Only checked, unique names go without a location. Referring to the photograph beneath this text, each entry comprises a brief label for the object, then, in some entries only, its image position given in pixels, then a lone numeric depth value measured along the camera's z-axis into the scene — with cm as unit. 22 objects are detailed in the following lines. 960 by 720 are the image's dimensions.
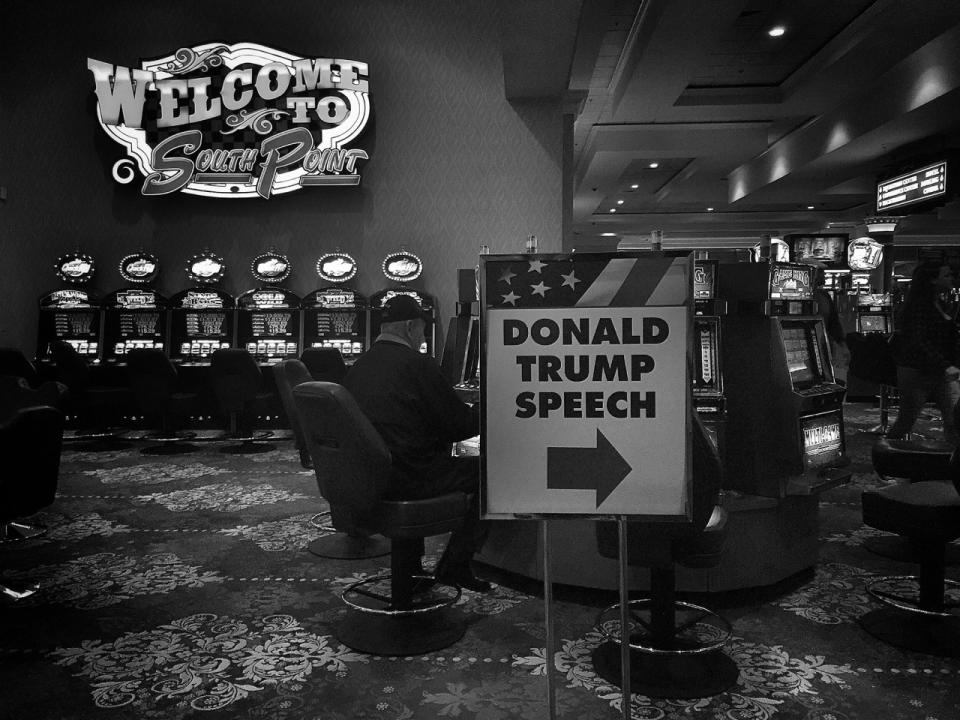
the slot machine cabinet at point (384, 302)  681
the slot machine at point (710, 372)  289
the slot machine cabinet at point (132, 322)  690
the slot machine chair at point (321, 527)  349
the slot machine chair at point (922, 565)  243
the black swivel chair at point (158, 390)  625
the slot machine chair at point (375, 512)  237
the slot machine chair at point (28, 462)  274
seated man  253
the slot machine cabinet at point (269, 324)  691
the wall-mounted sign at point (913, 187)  799
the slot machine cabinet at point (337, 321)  685
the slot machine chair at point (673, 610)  208
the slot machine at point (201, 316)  691
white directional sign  149
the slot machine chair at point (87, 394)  636
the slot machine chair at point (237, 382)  617
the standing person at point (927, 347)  498
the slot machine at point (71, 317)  688
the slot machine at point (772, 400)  284
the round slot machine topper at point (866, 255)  1025
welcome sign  710
